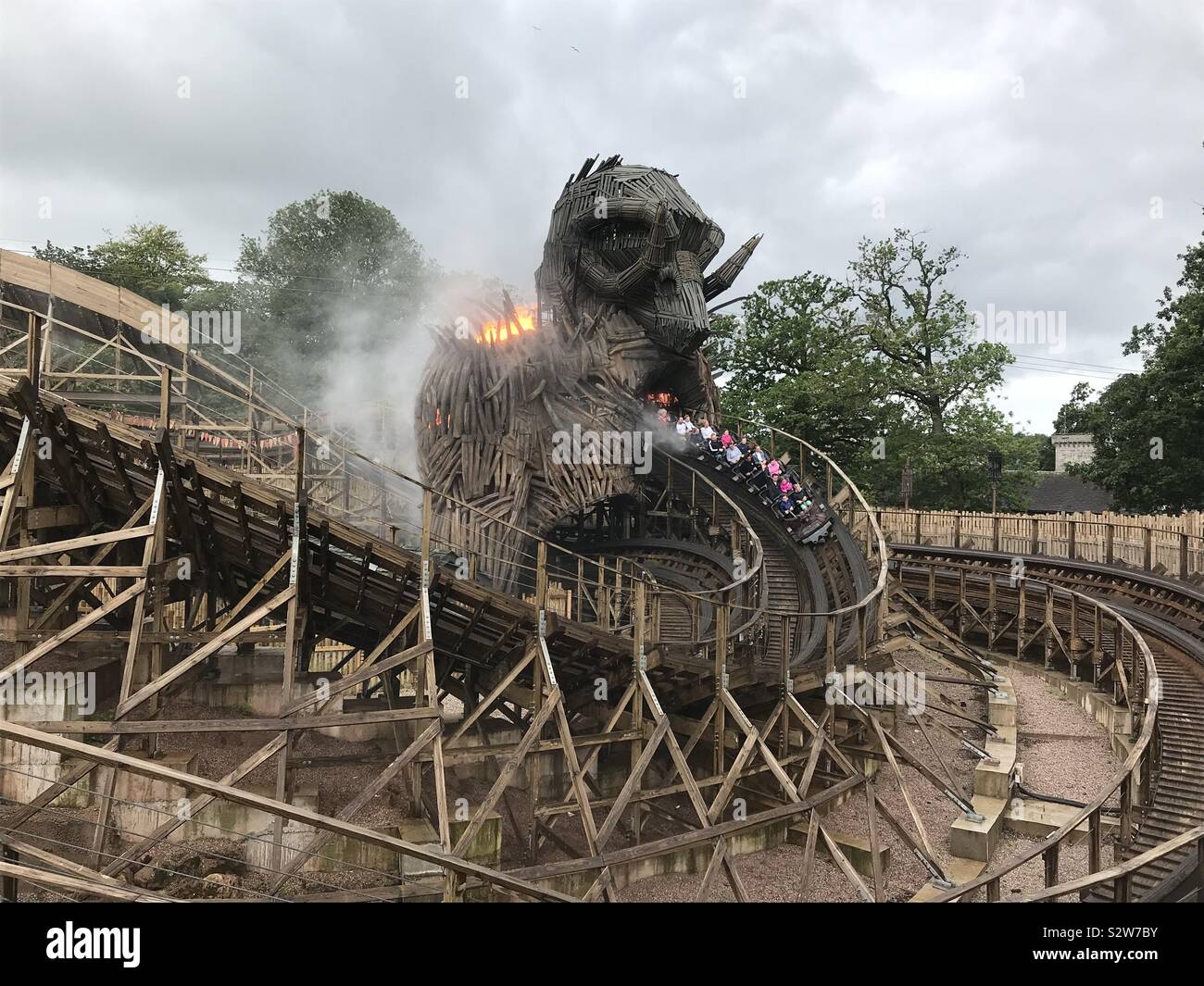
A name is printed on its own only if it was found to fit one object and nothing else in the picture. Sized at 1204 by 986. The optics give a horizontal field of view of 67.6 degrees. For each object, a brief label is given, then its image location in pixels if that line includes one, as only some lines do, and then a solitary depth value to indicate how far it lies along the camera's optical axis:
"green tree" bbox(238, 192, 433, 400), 36.44
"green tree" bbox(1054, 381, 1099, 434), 35.03
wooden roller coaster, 9.30
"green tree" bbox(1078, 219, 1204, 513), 28.22
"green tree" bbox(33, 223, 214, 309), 33.59
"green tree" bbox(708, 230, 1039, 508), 34.06
